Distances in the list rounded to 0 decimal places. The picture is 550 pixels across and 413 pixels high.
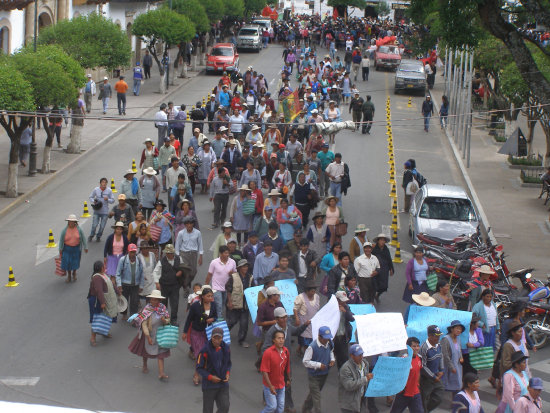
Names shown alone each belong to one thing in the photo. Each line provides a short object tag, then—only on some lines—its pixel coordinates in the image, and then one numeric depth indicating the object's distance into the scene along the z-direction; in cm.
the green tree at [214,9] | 5238
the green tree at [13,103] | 2231
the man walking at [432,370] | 1176
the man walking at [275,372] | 1106
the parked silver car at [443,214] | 1942
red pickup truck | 5319
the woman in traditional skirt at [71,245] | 1662
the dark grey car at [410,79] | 4450
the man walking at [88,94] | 3397
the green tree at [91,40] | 3256
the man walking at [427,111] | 3459
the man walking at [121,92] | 3453
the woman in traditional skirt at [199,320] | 1264
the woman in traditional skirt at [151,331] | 1273
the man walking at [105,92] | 3441
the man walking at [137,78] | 4044
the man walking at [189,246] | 1568
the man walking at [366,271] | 1514
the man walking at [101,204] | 1884
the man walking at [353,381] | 1102
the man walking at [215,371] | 1102
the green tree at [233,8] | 5841
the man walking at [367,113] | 3309
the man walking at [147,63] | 4565
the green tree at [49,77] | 2423
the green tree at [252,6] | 6869
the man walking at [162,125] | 2644
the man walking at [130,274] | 1455
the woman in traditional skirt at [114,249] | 1556
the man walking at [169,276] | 1446
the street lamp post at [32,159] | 2569
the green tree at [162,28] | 4188
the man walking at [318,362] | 1141
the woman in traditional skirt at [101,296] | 1402
